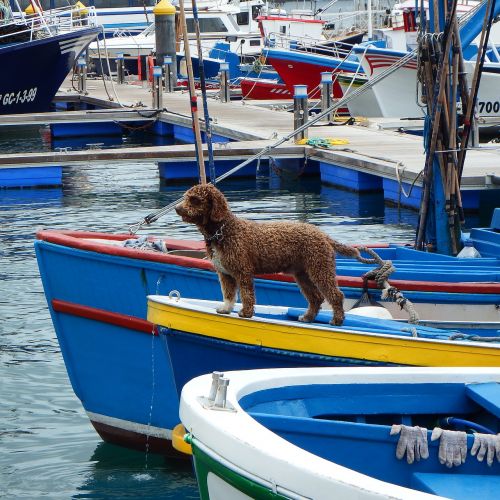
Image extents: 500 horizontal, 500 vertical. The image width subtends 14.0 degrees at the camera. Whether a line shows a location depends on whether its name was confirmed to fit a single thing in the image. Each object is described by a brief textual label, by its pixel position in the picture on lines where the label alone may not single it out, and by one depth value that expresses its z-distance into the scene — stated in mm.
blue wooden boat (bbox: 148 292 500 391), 10236
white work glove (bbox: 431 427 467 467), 7662
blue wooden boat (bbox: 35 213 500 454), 12885
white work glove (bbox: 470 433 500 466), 7689
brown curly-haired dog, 10493
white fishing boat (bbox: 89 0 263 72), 71266
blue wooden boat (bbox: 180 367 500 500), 6016
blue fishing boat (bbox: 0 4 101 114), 49751
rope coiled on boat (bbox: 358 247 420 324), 12634
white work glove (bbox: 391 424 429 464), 7621
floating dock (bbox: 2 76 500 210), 27626
